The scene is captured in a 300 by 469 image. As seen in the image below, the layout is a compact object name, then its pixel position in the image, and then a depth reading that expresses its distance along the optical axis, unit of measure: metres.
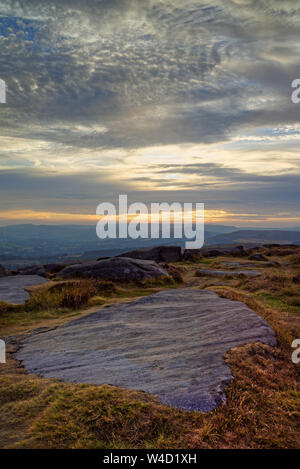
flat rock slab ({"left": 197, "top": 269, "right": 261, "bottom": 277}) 29.27
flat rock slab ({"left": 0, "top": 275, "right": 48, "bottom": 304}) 17.92
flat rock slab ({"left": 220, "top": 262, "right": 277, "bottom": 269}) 35.53
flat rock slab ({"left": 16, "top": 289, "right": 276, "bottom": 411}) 6.96
